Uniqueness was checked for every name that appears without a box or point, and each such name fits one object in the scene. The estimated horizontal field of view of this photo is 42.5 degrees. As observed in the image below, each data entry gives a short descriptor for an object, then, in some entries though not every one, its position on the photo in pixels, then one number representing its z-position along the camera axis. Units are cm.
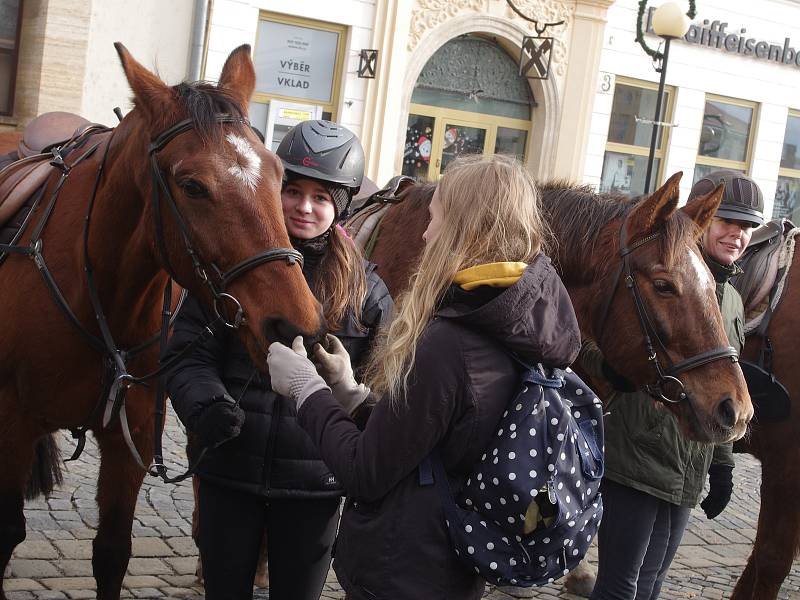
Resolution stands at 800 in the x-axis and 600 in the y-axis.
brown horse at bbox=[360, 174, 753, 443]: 357
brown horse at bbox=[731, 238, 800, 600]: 489
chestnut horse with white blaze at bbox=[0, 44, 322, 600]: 281
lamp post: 1159
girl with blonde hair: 228
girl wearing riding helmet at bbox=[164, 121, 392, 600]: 299
